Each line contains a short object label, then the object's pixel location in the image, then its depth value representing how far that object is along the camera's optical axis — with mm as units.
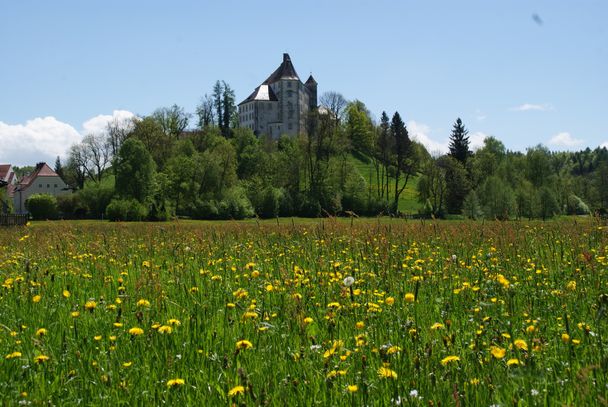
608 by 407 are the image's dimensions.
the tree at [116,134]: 95812
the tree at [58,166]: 137750
